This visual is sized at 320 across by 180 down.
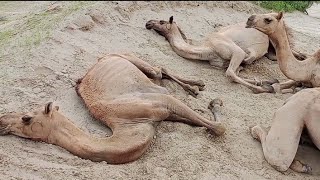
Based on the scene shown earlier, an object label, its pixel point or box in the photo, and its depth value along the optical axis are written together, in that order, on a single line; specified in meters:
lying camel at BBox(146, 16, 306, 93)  5.92
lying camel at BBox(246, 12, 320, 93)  4.83
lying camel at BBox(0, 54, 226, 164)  4.09
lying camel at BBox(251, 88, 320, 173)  4.18
